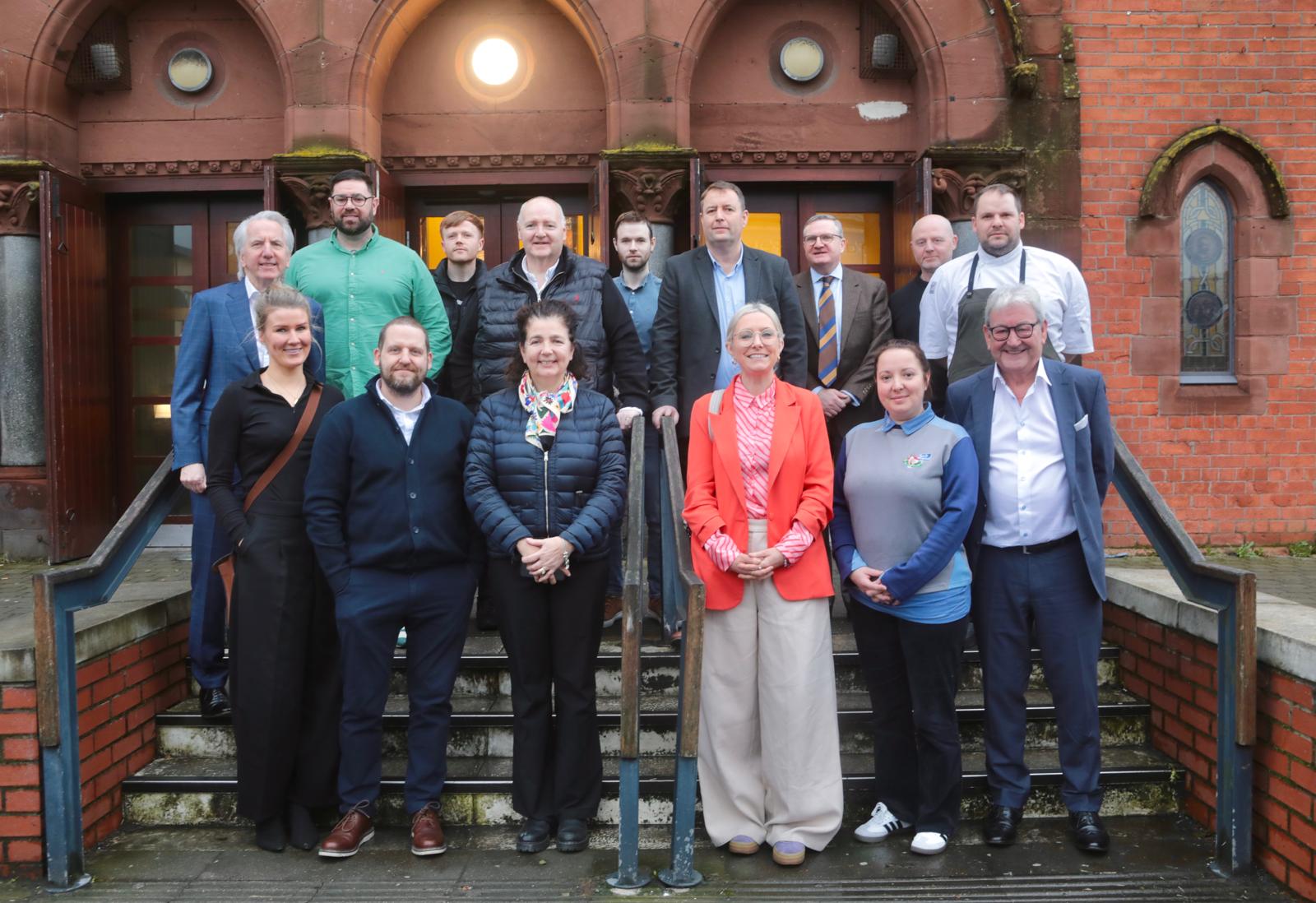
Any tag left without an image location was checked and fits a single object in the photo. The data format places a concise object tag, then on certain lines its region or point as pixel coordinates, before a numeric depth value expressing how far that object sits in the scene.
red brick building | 7.50
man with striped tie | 5.01
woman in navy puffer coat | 3.77
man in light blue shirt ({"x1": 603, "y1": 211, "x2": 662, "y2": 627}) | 5.06
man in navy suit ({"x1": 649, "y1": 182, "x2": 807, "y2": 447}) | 4.76
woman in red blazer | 3.72
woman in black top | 3.84
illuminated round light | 7.98
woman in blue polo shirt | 3.68
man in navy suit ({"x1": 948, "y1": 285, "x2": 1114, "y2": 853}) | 3.78
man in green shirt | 4.75
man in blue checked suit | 4.32
